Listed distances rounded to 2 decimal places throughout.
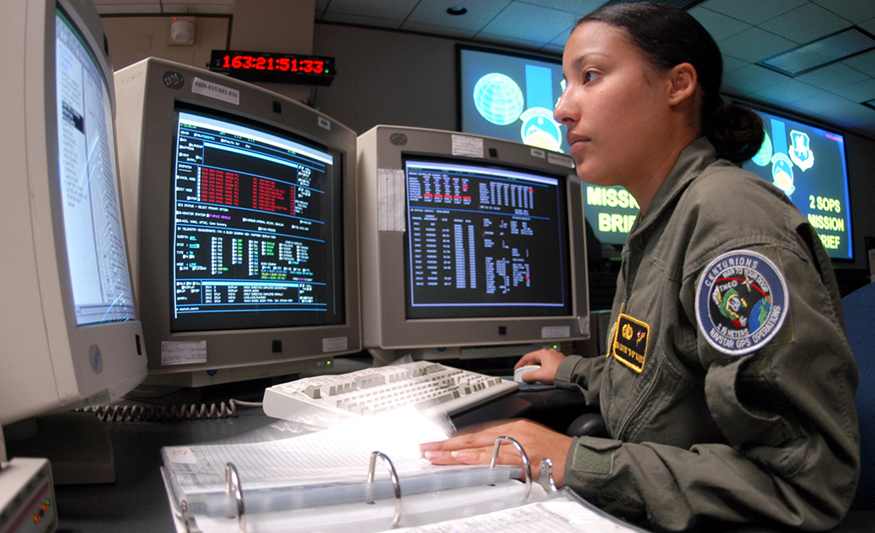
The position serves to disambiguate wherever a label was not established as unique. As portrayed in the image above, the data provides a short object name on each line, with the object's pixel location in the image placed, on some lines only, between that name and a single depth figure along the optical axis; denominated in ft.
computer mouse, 3.59
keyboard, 2.36
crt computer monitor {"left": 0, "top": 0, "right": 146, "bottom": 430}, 1.17
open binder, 1.15
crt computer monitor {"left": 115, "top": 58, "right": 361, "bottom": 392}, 2.55
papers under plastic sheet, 1.17
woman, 1.44
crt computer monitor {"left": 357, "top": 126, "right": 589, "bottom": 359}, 3.77
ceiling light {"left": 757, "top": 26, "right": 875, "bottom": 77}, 13.20
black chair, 2.04
